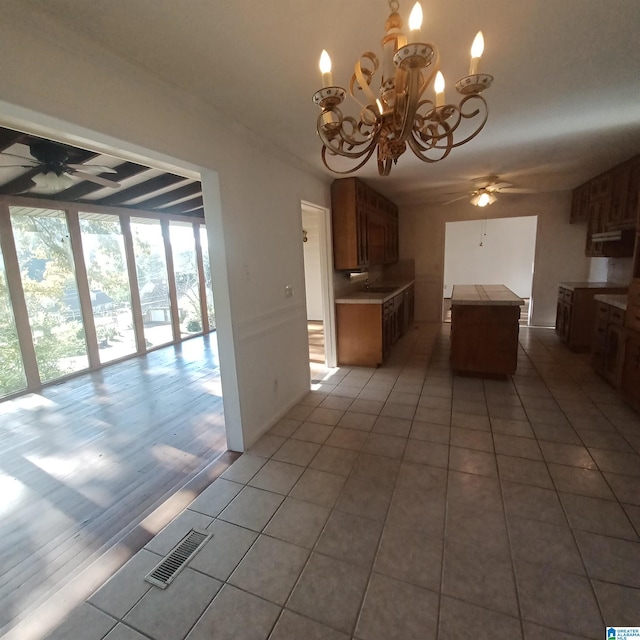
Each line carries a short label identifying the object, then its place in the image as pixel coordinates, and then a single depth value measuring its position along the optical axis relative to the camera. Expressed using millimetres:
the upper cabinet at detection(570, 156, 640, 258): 3641
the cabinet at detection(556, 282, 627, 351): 4469
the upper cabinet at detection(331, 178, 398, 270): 4117
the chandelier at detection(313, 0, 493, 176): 1018
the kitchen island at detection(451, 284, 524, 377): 3539
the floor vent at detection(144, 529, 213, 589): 1525
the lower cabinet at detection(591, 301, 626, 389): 3154
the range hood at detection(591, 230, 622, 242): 4023
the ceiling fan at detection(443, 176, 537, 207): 4340
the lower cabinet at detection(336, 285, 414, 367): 4203
